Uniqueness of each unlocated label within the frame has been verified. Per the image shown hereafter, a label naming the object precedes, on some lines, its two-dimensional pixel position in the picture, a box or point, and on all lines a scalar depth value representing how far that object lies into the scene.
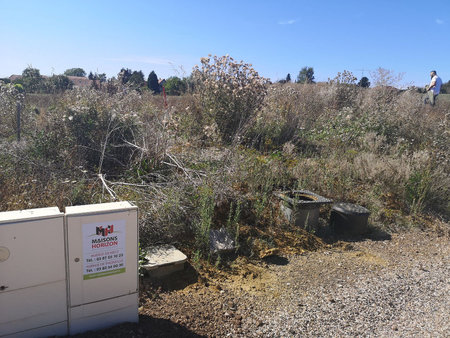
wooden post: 6.32
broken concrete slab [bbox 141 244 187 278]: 3.62
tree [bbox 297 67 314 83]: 39.50
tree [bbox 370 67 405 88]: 13.68
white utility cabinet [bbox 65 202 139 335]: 2.35
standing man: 14.55
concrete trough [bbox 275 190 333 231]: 5.05
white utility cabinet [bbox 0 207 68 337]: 2.15
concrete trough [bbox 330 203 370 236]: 5.32
